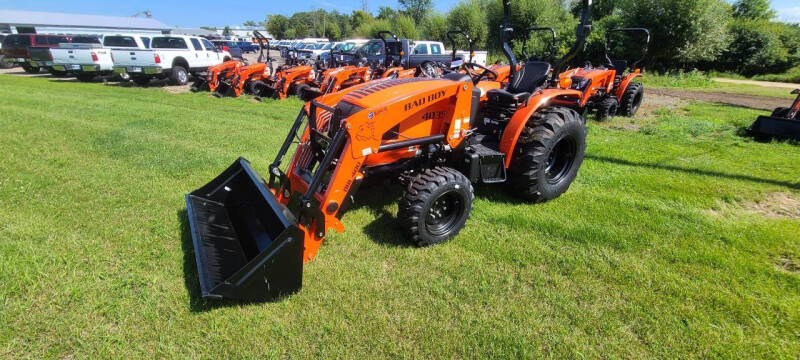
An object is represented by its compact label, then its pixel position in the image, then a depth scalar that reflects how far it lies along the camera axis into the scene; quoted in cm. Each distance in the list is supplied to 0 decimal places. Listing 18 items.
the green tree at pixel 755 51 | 2380
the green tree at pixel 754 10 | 3403
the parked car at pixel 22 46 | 1767
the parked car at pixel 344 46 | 1964
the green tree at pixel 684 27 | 1962
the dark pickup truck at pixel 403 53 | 1435
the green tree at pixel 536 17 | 2839
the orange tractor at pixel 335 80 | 1146
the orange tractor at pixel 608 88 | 832
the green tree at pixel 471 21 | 3562
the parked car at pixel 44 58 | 1548
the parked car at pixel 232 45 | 2353
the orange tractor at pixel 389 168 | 280
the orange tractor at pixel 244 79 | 1230
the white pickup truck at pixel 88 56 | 1513
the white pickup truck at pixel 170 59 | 1427
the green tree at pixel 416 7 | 6054
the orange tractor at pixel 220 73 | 1288
